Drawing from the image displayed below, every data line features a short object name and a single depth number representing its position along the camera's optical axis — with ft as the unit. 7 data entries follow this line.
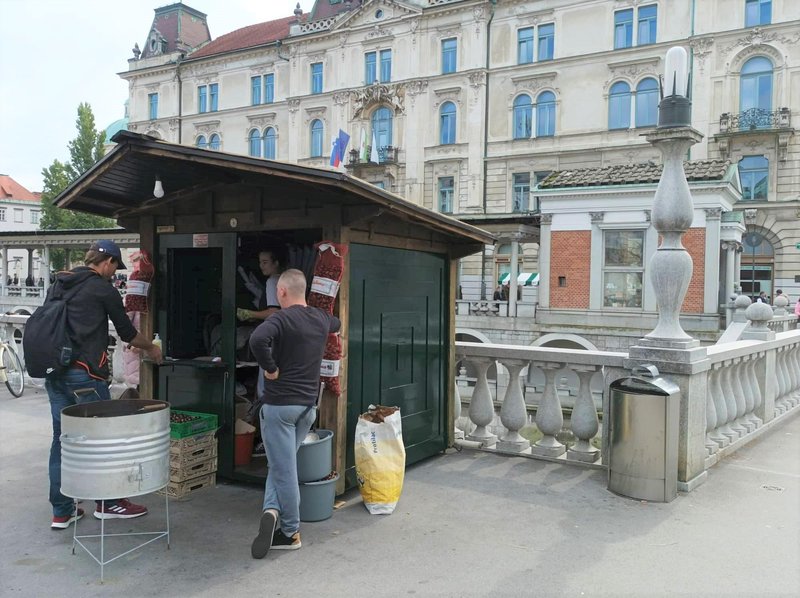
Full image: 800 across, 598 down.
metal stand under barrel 12.73
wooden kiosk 16.92
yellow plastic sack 16.51
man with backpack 15.20
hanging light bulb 17.93
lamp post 19.11
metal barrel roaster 12.82
